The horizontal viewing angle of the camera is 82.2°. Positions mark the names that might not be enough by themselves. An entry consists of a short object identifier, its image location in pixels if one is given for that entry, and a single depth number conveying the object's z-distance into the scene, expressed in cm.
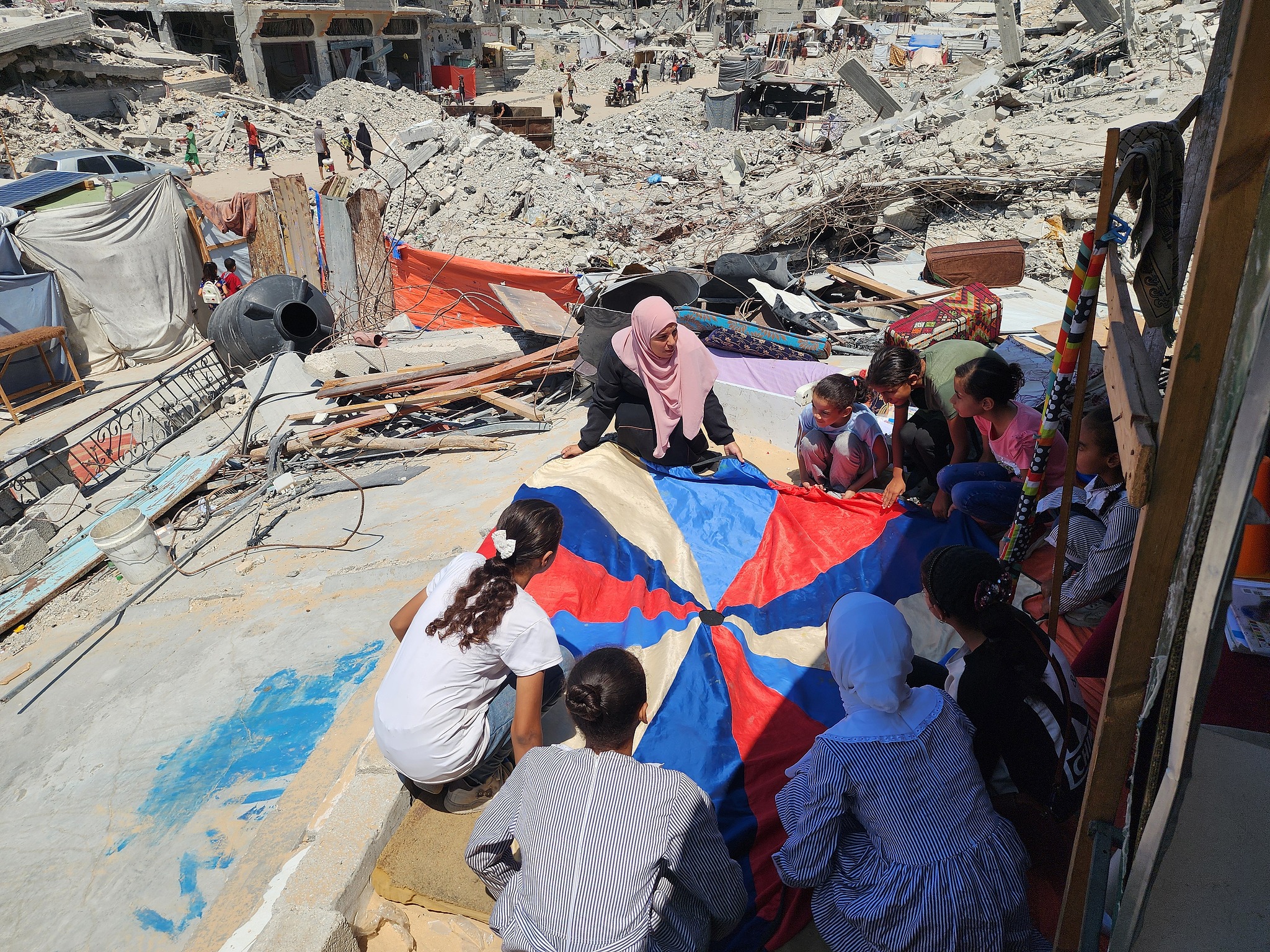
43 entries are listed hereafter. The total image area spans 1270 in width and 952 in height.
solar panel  1194
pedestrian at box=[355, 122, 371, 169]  1986
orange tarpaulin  899
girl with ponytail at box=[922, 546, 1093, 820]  204
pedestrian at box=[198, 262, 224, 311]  1201
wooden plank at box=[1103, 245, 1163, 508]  124
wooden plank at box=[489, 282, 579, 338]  746
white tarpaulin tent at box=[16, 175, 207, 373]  1109
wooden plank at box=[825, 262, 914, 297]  687
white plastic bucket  498
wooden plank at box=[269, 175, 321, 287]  1093
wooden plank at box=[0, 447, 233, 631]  532
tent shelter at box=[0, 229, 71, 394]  1050
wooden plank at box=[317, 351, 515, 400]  693
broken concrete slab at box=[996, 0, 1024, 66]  1602
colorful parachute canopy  278
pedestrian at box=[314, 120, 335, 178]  2083
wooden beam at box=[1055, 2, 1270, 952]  104
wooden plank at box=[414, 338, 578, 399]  682
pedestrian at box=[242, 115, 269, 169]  2282
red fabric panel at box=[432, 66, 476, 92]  3494
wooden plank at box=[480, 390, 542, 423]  636
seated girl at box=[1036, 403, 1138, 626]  281
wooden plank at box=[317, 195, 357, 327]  1090
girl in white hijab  183
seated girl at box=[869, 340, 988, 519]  390
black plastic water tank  952
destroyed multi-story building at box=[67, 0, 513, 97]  2884
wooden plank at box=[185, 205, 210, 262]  1241
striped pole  201
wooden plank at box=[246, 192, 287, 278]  1118
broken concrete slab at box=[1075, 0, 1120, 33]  1541
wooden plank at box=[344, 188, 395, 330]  1077
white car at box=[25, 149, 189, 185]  1580
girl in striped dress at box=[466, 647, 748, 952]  182
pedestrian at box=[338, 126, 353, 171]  2161
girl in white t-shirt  239
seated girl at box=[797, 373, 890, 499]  409
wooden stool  1005
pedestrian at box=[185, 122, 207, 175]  2273
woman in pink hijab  453
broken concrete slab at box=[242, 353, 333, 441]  744
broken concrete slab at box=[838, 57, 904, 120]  1753
